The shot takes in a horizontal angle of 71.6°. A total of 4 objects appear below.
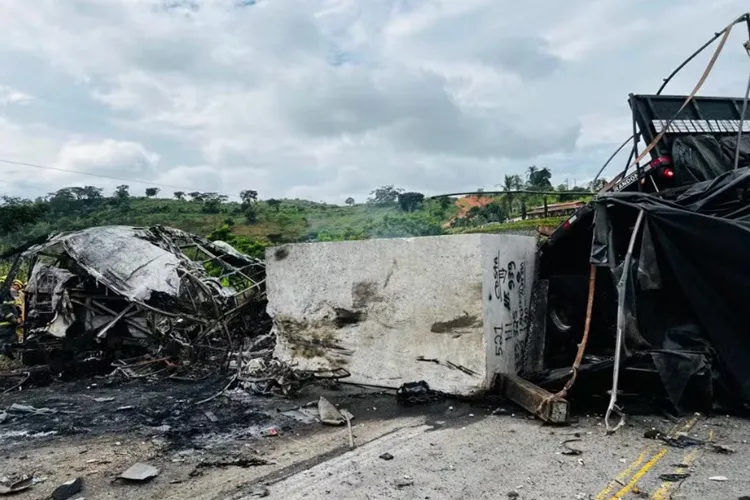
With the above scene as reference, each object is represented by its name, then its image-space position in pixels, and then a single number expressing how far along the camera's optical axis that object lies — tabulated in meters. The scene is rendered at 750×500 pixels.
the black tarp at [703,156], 7.25
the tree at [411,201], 30.69
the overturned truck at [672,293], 5.19
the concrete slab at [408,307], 6.16
